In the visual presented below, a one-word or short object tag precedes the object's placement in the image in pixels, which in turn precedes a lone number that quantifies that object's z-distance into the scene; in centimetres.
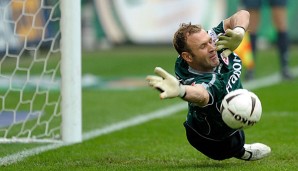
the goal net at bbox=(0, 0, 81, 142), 1450
